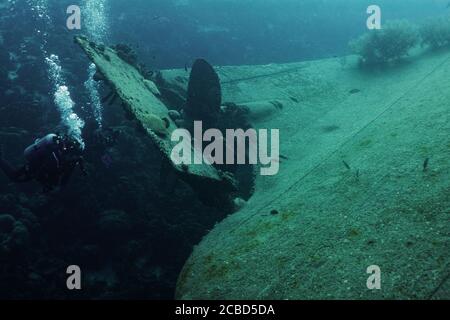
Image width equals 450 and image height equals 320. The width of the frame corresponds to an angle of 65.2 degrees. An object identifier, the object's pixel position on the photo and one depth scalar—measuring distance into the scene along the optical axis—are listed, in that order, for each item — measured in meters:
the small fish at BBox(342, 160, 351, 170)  6.59
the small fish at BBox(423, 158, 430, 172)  5.45
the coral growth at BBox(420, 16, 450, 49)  14.17
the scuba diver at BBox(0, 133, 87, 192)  5.95
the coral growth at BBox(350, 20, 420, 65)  13.74
